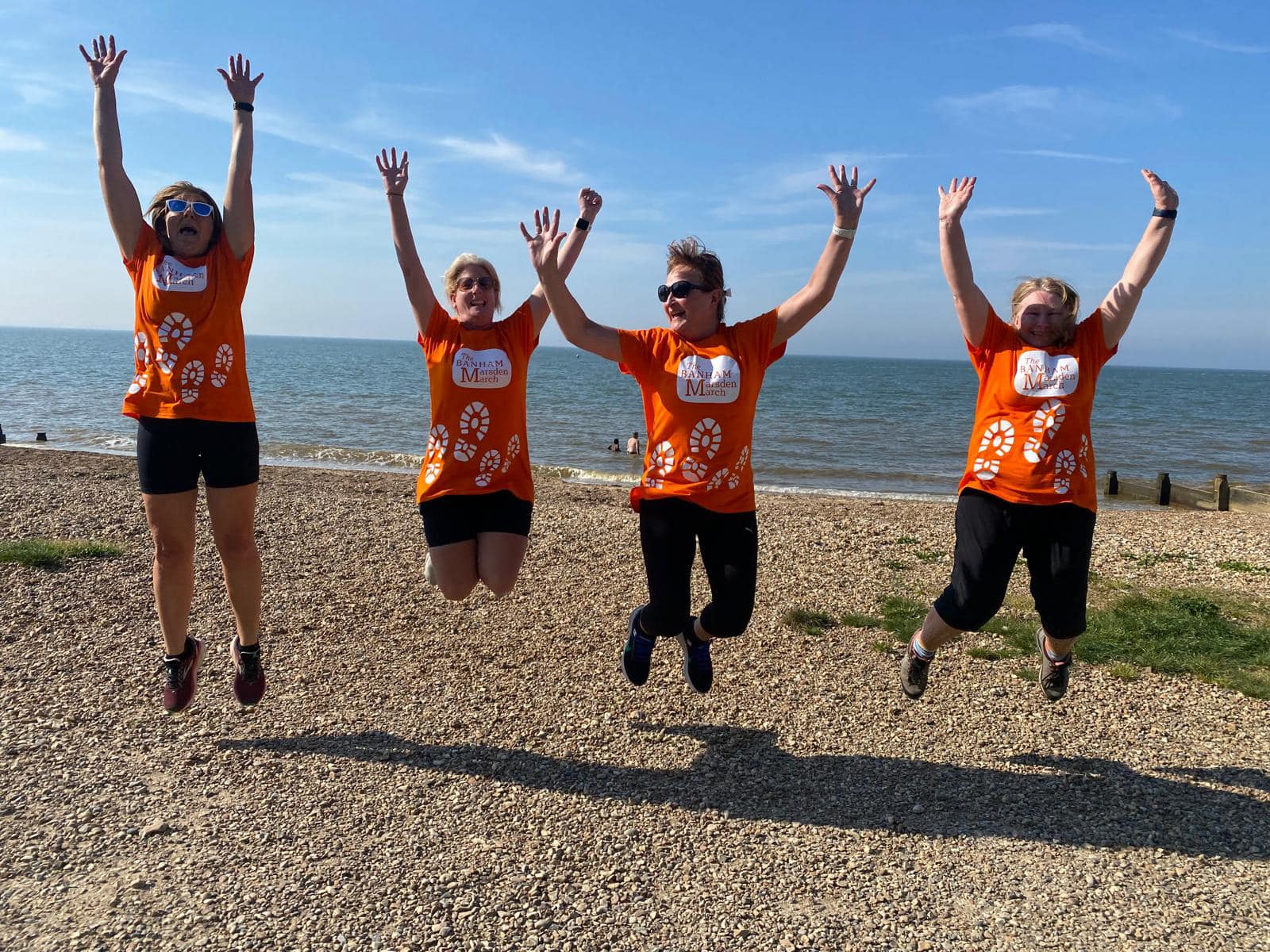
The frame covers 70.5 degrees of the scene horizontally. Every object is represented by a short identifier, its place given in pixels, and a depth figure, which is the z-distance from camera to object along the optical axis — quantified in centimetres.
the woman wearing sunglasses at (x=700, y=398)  467
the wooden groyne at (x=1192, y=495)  1941
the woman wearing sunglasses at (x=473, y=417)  509
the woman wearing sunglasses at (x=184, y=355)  466
